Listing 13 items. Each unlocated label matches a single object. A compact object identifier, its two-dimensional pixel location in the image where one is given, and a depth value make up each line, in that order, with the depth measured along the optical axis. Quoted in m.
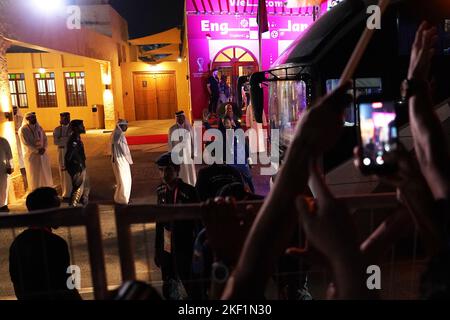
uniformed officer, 3.44
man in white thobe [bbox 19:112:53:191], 9.23
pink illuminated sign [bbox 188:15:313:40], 12.88
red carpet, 16.93
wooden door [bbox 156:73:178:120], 27.12
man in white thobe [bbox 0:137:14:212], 8.09
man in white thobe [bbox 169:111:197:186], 8.77
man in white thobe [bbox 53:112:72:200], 9.10
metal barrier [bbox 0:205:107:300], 2.06
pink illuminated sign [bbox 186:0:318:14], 12.70
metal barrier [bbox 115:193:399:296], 2.07
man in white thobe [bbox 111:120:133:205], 7.97
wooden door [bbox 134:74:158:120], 26.72
